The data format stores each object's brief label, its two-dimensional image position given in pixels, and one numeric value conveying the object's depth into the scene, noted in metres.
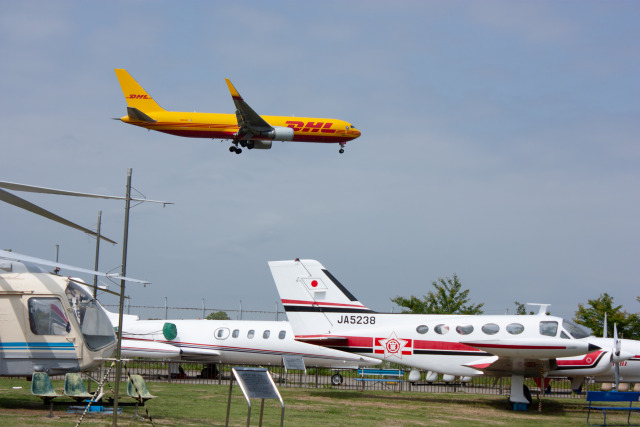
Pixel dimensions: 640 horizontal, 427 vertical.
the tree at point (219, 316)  77.12
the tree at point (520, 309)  46.75
